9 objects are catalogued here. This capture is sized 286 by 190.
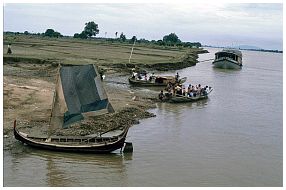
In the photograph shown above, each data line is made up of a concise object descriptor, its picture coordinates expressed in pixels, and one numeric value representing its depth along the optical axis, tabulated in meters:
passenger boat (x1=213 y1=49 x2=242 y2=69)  62.76
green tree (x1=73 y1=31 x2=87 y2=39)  131.00
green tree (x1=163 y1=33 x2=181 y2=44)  161.38
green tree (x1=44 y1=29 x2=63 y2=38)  129.40
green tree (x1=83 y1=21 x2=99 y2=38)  128.38
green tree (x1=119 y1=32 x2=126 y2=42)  144.00
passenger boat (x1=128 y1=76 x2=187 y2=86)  34.62
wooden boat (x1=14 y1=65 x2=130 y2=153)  15.53
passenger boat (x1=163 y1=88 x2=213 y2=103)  27.88
